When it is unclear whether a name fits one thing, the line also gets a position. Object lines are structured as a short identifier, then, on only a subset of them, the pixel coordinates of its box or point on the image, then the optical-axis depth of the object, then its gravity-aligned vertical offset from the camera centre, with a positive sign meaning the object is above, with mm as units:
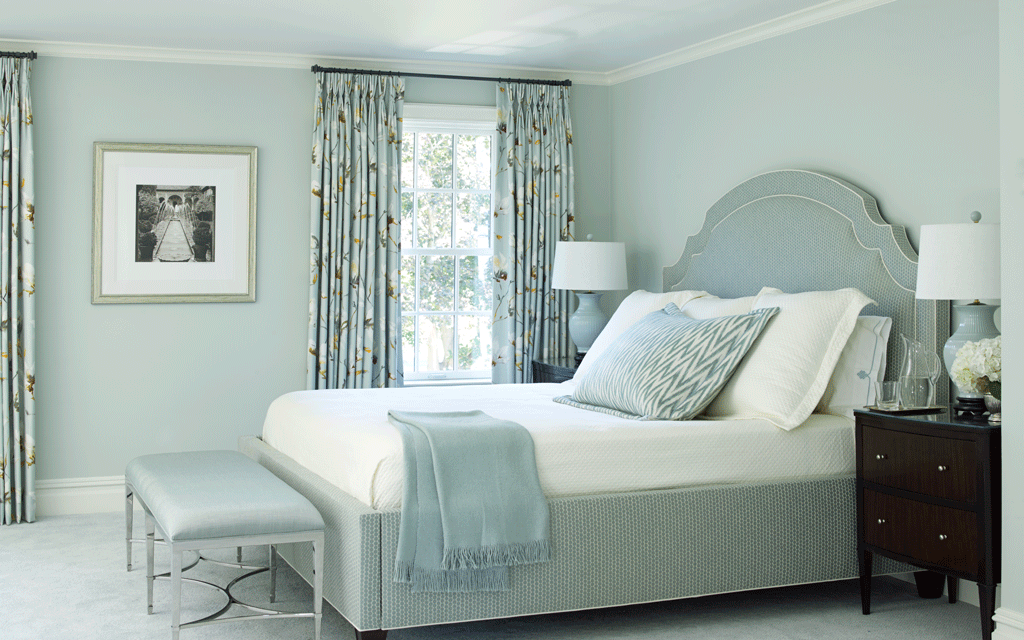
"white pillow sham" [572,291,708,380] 4406 +42
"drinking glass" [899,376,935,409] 3291 -234
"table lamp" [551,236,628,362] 5125 +256
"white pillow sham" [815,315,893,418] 3607 -161
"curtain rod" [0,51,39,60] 4762 +1287
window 5555 +430
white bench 2787 -559
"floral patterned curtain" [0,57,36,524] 4762 +189
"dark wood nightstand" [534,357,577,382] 5055 -249
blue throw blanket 2877 -554
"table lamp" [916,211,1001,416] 3129 +173
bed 2904 -657
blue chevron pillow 3484 -167
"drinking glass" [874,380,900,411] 3293 -243
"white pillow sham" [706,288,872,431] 3432 -140
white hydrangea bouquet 3057 -139
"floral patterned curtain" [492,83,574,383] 5535 +582
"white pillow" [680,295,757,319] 3979 +63
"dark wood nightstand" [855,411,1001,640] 2926 -540
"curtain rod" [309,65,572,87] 5184 +1328
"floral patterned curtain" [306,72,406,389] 5215 +477
